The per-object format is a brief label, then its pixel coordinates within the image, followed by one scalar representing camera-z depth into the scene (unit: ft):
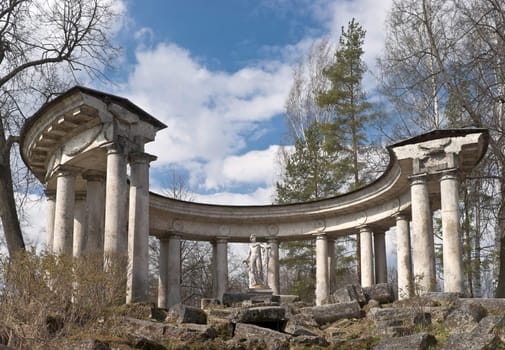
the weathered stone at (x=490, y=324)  43.68
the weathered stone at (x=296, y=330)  55.01
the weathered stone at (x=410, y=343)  43.21
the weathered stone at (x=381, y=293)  72.79
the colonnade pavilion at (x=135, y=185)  73.31
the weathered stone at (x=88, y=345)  40.07
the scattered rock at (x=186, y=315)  59.16
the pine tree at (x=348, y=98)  148.66
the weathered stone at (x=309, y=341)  51.02
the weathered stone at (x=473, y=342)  40.68
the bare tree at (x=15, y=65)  83.61
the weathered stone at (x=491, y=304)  56.51
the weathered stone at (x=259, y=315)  57.47
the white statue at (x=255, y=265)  102.37
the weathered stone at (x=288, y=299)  90.12
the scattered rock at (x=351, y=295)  72.18
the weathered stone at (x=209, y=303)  78.23
